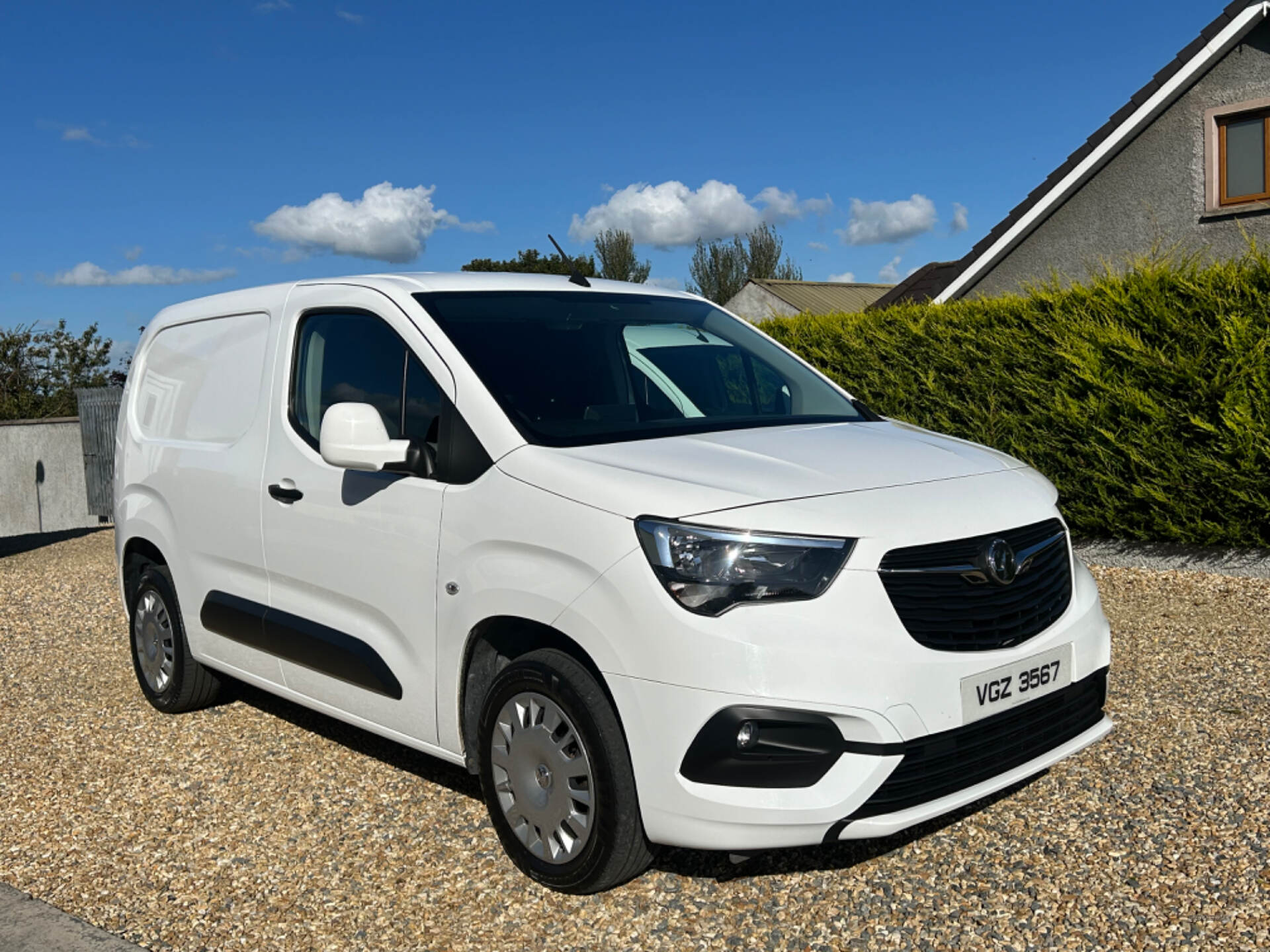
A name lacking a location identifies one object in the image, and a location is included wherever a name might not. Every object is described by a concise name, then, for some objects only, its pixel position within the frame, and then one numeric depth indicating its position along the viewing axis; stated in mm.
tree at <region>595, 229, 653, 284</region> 60750
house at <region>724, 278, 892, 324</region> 36469
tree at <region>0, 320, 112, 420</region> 24266
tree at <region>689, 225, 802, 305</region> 57781
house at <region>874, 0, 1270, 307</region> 14297
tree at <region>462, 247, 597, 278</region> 49853
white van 3168
